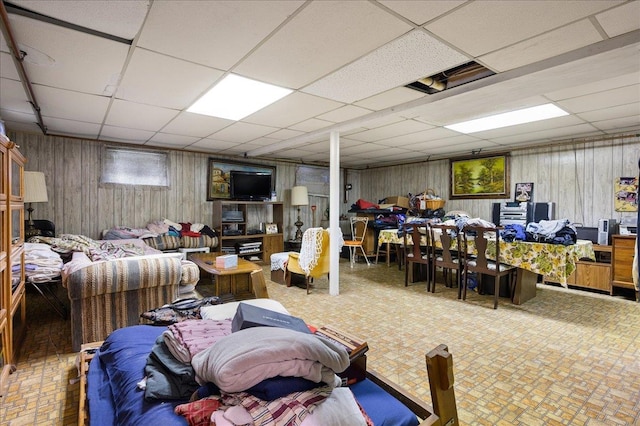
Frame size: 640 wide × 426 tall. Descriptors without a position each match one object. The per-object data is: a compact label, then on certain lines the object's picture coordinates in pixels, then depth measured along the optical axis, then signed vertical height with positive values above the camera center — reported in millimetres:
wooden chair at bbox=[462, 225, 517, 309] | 3785 -612
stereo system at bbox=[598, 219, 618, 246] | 4410 -292
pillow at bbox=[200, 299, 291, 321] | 1978 -647
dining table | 3561 -571
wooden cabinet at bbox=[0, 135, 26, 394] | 2178 -348
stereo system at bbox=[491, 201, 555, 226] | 5316 -61
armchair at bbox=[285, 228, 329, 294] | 4402 -626
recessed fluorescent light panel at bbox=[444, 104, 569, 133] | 3578 +1091
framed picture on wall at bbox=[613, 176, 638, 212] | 4559 +211
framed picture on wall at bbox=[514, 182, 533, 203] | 5578 +284
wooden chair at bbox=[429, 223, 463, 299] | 4227 -498
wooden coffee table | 3752 -856
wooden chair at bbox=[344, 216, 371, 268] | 6341 -570
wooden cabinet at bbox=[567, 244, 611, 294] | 4383 -878
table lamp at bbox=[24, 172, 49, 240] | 4027 +248
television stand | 6332 -388
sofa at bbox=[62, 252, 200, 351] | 2605 -691
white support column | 4359 -80
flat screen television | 6582 +461
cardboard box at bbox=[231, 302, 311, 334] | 1310 -471
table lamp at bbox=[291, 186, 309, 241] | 7094 +263
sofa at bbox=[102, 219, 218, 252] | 5223 -447
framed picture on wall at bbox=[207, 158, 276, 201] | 6426 +642
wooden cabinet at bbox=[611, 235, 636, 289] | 4145 -661
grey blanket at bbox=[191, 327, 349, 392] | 993 -487
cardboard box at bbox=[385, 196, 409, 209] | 7388 +145
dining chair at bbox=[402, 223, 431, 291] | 4629 -555
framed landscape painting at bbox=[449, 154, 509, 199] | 5902 +600
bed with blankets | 985 -604
